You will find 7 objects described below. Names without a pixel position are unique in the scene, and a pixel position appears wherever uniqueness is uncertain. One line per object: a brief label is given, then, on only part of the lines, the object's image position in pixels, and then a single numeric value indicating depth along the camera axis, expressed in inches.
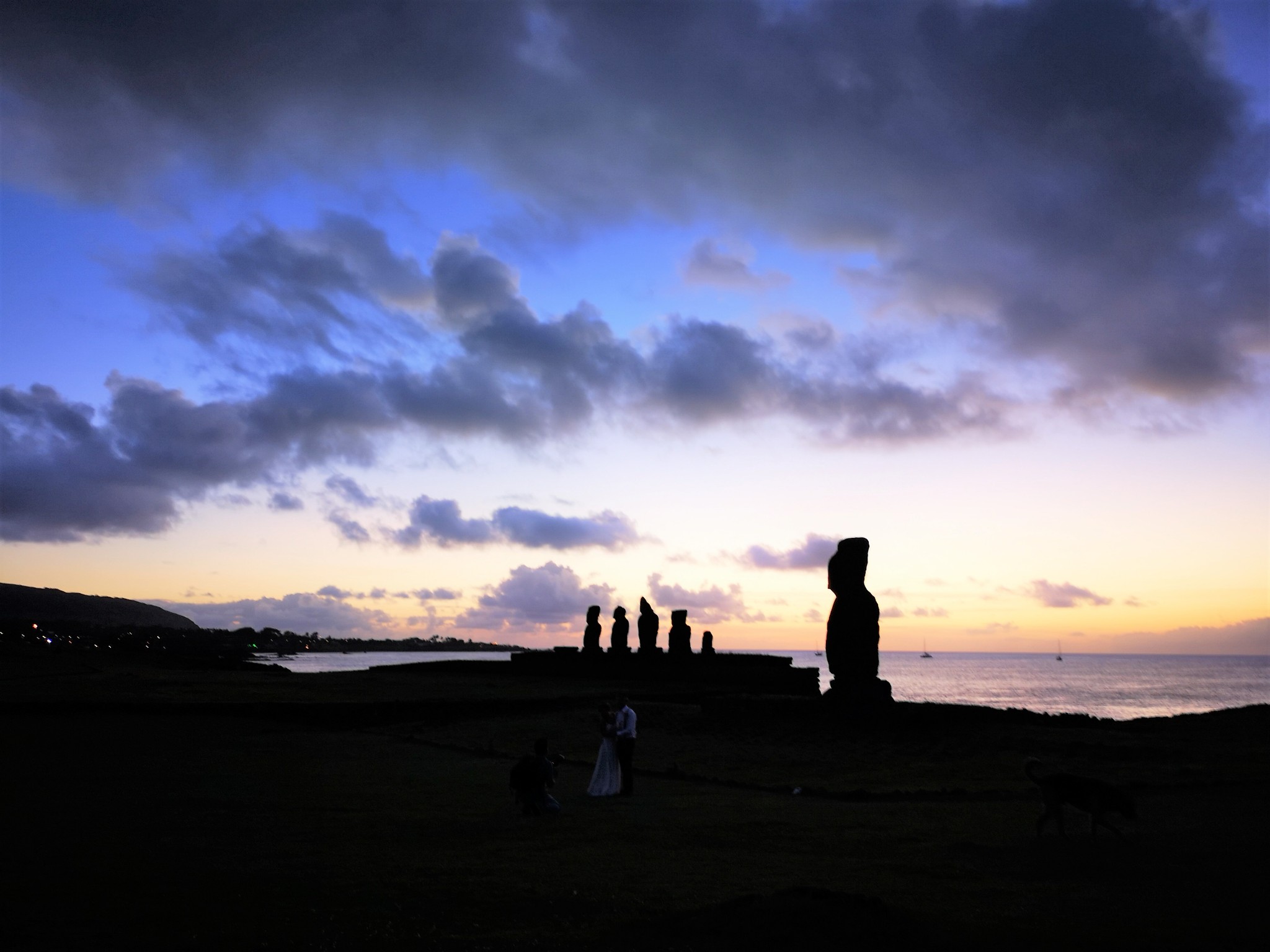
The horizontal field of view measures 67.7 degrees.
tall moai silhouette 870.4
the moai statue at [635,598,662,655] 1622.8
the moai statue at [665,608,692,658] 1600.6
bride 499.2
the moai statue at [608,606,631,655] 1654.8
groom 502.6
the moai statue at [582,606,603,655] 1713.8
